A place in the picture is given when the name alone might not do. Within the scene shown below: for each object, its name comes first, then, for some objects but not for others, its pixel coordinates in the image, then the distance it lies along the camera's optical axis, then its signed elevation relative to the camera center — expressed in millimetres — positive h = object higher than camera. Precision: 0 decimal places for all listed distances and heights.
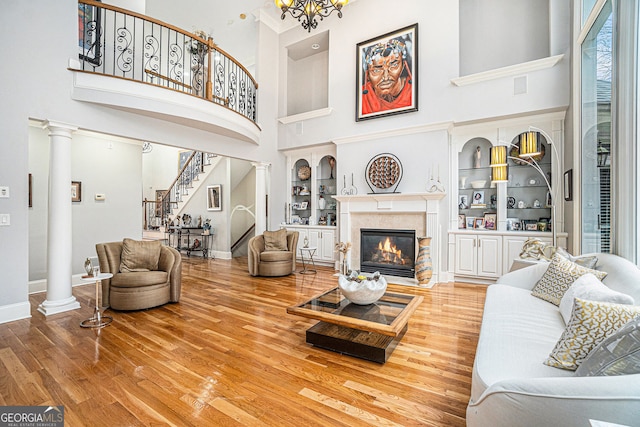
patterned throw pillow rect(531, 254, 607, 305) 2439 -567
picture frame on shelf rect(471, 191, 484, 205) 5453 +282
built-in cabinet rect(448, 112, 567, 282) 4773 +247
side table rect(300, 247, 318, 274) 6285 -1212
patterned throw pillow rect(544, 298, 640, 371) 1365 -552
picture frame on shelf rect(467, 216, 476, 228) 5453 -170
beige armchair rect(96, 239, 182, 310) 3729 -818
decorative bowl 2783 -741
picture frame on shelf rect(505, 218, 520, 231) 5105 -176
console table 8344 -804
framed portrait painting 5578 +2784
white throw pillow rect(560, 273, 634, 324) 1594 -502
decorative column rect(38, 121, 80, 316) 3734 -114
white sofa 995 -772
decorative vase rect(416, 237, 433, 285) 5016 -869
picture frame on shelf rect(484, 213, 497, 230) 5289 -147
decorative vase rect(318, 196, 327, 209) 7141 +240
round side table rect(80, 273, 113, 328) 3283 -1268
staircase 8594 +560
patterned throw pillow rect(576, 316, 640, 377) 1095 -557
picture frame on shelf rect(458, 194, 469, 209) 5570 +229
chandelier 3773 +2796
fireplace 5586 -772
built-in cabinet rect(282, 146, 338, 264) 6867 +335
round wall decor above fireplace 5715 +801
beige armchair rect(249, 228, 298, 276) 5688 -810
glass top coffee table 2430 -920
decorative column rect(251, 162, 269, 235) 7008 +401
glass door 2918 +909
